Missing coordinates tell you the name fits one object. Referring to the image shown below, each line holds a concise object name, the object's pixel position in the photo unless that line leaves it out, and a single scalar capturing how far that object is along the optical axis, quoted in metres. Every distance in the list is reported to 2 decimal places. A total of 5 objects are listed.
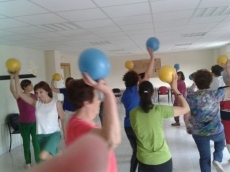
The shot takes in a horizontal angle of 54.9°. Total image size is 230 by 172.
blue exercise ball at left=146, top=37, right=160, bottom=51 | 2.93
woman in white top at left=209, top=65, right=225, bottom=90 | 3.79
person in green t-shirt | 1.88
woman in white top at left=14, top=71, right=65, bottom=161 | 2.79
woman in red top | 0.95
